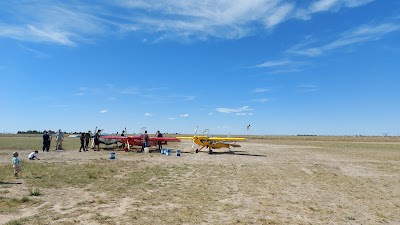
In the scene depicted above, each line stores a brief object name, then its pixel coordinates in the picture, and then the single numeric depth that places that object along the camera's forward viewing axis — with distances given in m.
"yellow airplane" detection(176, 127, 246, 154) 33.44
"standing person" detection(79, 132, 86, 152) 31.72
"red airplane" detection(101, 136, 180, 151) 33.06
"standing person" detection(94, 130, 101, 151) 32.61
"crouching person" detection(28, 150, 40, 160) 21.79
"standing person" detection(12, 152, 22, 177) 14.28
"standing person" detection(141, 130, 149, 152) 32.97
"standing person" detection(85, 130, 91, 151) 32.78
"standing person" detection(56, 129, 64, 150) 33.69
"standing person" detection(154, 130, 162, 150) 37.15
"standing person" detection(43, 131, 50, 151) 30.28
